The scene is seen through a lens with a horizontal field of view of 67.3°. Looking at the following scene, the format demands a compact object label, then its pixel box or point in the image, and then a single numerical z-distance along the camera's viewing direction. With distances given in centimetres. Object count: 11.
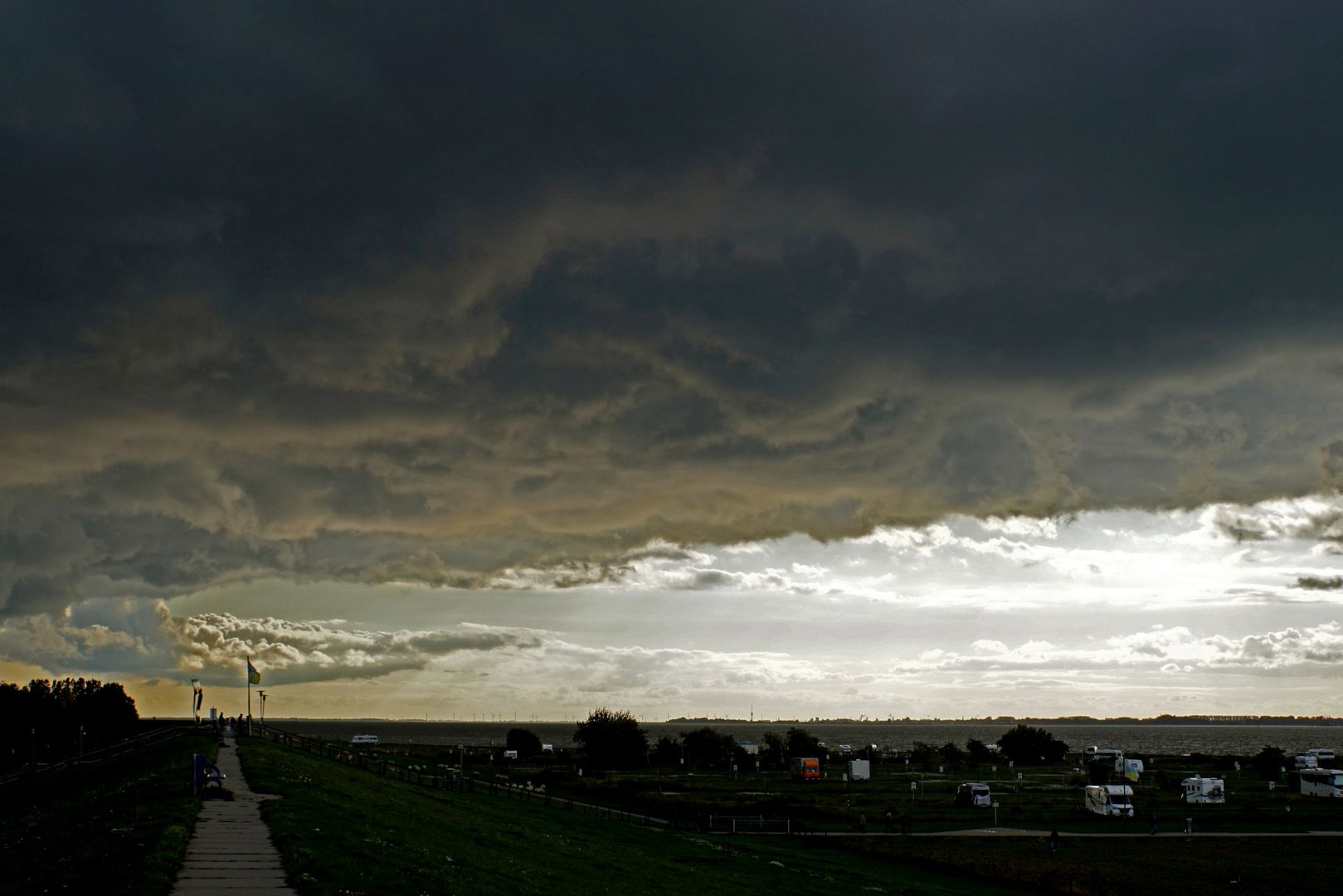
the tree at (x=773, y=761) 19288
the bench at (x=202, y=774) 4056
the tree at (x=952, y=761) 18625
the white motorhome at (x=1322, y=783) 11788
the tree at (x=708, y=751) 19200
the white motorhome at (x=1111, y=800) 10088
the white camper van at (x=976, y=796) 11050
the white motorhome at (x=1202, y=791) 11156
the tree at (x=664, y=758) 19225
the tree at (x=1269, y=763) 15212
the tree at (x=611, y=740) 17662
